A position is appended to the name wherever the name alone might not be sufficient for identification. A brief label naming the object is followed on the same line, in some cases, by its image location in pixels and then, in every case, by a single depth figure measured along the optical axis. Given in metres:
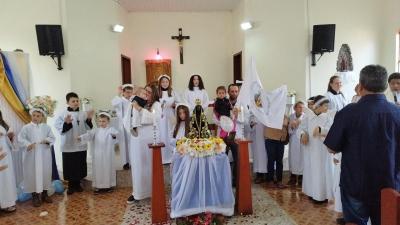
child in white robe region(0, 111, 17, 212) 4.50
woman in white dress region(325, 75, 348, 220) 4.96
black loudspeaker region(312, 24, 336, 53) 6.95
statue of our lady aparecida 3.86
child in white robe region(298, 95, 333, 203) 4.36
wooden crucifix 9.24
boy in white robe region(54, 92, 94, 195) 5.27
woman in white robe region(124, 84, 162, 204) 4.62
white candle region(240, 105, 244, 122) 4.59
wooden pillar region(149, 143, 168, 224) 4.03
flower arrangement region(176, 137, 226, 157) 3.87
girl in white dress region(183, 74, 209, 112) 6.42
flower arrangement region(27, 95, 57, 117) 5.14
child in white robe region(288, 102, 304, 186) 5.29
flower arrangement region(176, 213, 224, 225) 3.81
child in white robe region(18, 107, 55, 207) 4.85
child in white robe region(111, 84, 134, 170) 6.52
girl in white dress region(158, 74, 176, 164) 6.16
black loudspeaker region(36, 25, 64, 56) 6.30
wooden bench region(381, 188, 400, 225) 1.20
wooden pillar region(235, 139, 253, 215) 4.20
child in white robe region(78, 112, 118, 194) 5.38
